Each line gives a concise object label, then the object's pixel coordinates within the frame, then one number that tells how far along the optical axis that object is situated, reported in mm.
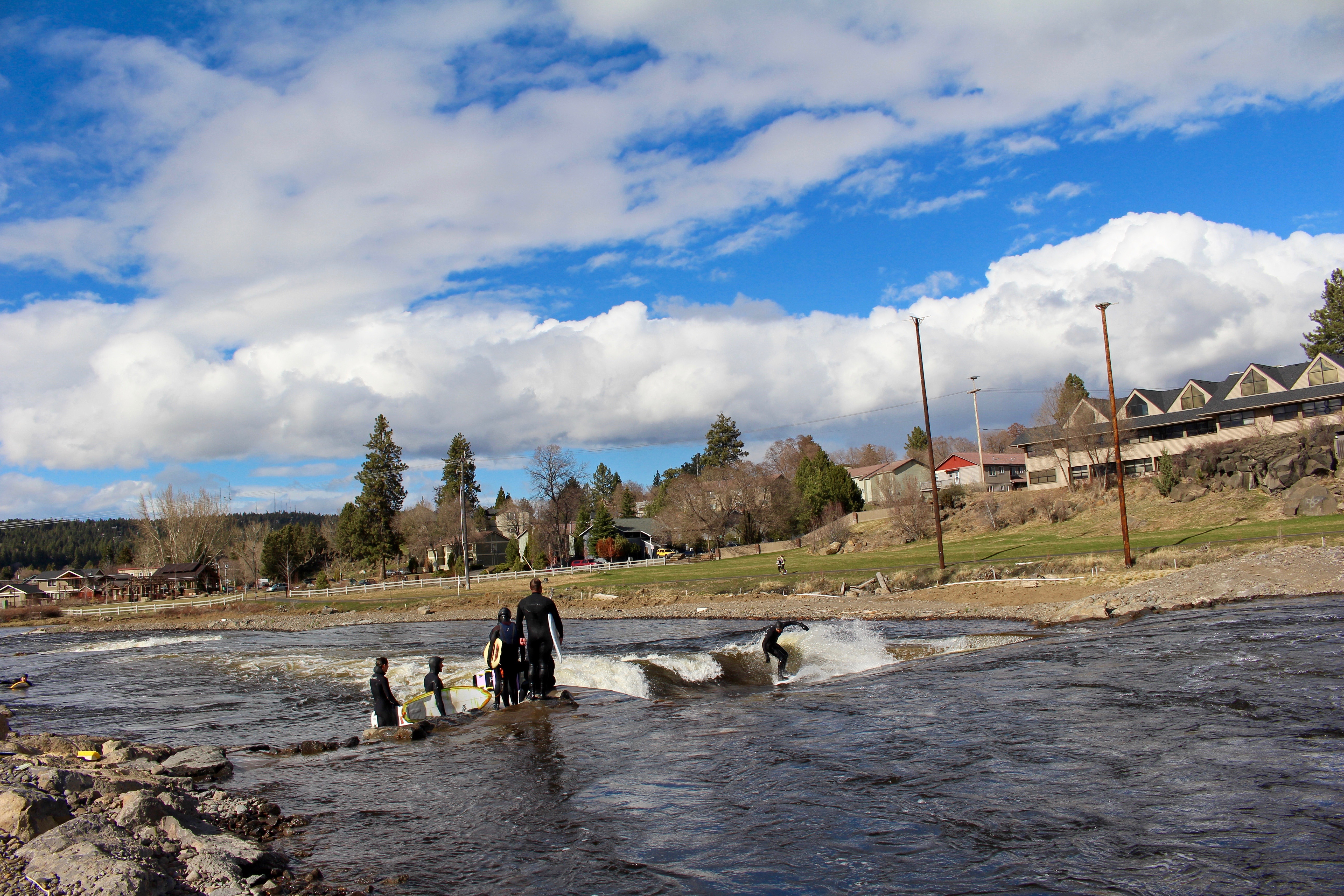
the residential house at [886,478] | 73812
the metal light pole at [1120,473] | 31516
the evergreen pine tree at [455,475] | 97250
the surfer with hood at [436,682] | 15383
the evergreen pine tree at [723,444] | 106562
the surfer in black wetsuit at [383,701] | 14352
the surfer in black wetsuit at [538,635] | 14070
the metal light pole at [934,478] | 36906
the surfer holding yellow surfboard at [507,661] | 14570
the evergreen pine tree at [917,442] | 116000
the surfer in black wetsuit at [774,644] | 18094
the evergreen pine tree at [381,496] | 88125
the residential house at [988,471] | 85250
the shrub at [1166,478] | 50250
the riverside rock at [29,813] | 6387
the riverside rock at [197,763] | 10883
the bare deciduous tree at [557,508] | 83938
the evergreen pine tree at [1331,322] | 75188
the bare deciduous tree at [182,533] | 109062
